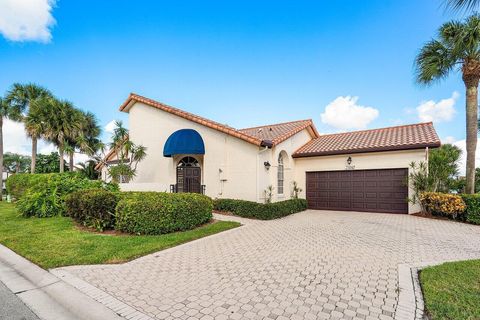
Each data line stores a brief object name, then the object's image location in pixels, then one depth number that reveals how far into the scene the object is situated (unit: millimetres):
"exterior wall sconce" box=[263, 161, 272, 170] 13578
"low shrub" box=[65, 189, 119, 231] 8719
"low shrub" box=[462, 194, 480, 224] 10719
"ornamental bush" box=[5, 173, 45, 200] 19175
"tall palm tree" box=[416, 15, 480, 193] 11945
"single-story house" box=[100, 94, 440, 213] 13539
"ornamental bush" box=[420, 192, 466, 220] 11125
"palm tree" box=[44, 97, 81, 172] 23391
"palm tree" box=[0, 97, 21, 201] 23656
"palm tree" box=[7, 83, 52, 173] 23008
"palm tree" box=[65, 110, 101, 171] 24672
